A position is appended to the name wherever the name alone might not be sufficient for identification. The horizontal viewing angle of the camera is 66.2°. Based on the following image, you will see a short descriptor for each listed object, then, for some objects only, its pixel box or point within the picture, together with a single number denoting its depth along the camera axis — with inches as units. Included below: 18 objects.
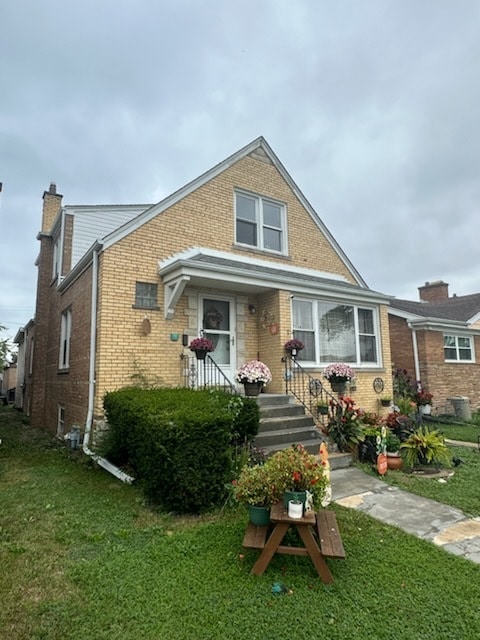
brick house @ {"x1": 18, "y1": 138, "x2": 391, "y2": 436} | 297.9
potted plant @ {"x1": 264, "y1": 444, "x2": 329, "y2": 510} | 131.4
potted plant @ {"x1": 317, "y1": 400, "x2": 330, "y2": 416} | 316.2
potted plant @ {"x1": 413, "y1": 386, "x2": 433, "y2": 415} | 511.5
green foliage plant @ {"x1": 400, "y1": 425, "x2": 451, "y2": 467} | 249.8
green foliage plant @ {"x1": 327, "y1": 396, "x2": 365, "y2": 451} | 283.0
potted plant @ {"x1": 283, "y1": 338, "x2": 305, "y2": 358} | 333.1
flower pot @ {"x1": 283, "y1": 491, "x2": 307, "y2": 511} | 125.0
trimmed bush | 169.0
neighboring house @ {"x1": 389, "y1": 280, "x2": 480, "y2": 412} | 569.6
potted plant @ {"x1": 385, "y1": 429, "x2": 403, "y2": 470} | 262.4
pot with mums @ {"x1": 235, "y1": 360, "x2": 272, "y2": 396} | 285.1
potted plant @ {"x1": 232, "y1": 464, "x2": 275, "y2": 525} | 136.8
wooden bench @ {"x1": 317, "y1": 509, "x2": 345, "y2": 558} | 114.0
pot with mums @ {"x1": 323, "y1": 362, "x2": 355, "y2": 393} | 320.8
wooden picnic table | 118.0
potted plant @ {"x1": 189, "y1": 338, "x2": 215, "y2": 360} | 285.9
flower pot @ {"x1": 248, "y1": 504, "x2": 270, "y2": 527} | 137.0
